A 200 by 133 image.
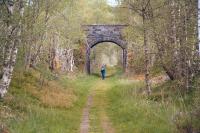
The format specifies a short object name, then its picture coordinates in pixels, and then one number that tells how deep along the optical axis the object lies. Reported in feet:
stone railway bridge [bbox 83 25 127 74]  164.04
